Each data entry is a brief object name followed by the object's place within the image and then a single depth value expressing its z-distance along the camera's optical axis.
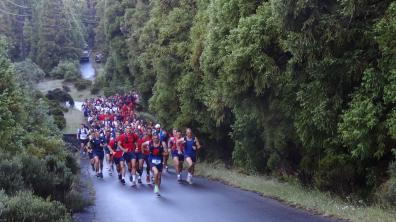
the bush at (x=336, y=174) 13.68
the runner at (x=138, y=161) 19.16
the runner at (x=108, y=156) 24.62
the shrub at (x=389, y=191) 11.60
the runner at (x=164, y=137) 21.69
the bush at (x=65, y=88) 76.32
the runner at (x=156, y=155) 16.59
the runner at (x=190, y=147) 18.57
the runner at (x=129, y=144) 19.44
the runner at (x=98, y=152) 22.75
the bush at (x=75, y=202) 12.48
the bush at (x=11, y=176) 10.13
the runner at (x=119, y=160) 20.19
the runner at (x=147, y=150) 18.23
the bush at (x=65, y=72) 79.81
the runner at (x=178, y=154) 19.00
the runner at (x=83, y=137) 33.59
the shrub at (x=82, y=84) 78.81
